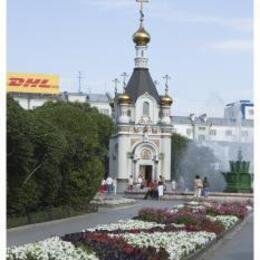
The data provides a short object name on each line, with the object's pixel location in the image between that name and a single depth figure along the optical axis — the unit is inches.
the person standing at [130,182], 1987.6
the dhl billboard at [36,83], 3742.6
